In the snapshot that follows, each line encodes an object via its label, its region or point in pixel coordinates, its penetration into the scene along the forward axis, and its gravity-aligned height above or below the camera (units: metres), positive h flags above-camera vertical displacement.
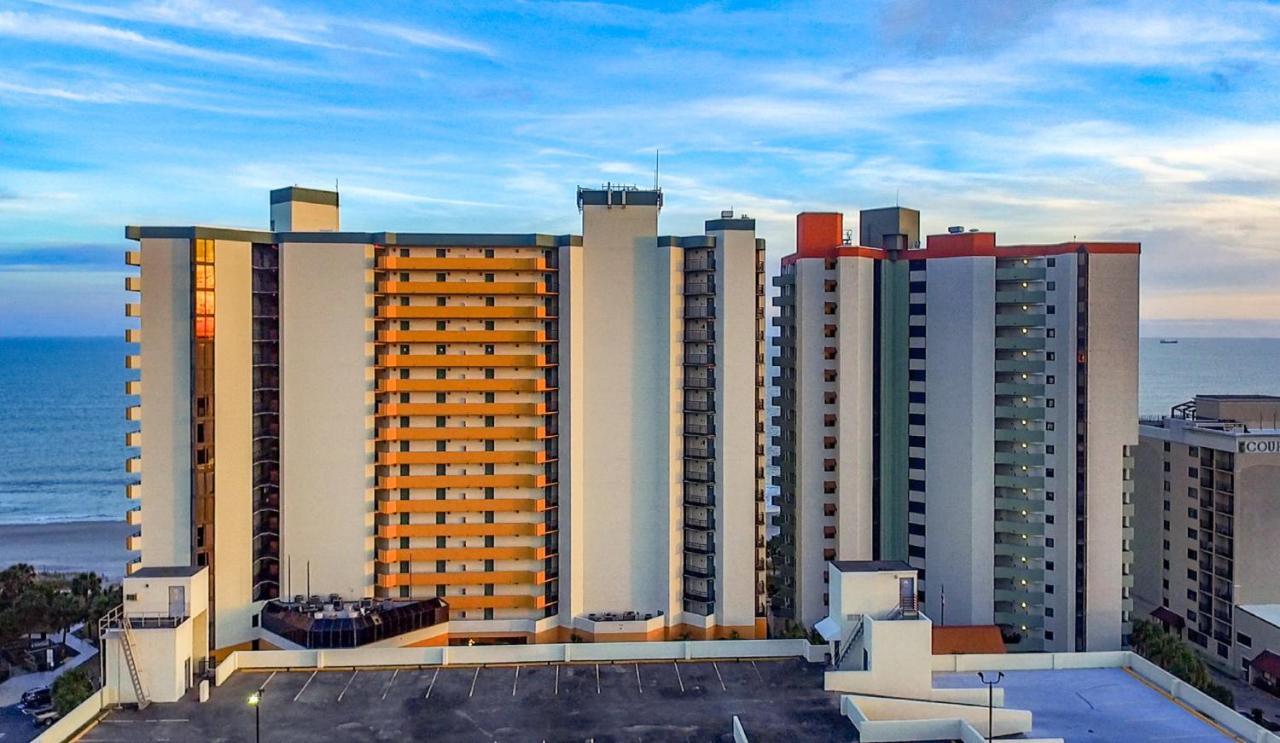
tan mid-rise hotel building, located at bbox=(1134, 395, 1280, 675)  66.44 -11.94
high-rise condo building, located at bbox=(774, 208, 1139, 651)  65.50 -4.52
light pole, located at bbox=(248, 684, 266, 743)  35.90 -14.84
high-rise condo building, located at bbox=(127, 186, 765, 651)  61.72 -4.22
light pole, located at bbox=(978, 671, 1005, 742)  37.21 -14.29
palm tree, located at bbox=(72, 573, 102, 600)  76.69 -18.28
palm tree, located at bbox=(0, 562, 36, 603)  75.06 -17.86
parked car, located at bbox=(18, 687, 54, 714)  60.94 -21.76
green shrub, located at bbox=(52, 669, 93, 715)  53.69 -18.59
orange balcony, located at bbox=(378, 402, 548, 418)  64.62 -3.37
